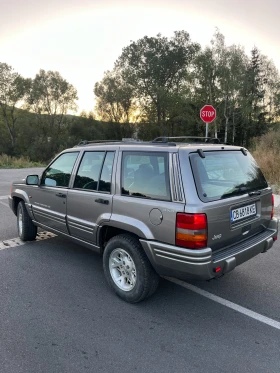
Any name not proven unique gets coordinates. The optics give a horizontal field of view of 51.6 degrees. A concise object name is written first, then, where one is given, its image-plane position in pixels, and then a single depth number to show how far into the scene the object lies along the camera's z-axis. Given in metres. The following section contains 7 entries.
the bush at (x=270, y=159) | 9.98
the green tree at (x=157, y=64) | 39.62
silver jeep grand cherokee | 2.69
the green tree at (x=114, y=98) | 42.16
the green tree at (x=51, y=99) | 44.15
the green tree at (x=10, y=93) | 41.44
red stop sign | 11.78
